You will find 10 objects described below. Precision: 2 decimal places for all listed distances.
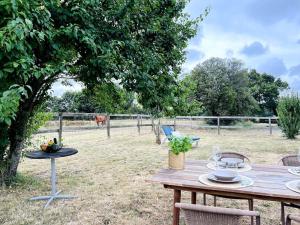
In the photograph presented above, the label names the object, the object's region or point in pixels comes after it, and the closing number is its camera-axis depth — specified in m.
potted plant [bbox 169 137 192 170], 1.95
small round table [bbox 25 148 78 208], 2.79
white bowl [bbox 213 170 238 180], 1.66
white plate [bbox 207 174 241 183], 1.65
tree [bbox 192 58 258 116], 12.94
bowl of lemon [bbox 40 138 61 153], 2.89
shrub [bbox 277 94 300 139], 7.78
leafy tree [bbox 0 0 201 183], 2.16
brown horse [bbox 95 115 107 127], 11.76
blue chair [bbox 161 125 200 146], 7.18
